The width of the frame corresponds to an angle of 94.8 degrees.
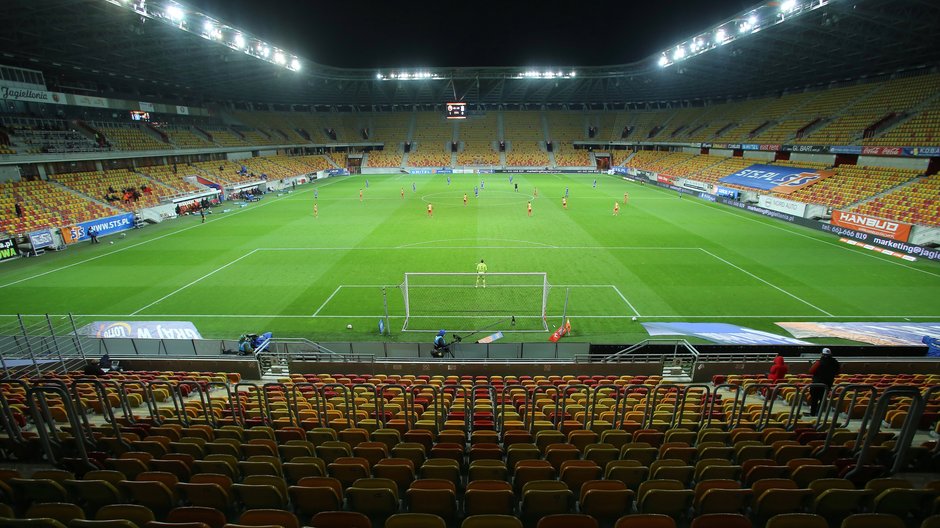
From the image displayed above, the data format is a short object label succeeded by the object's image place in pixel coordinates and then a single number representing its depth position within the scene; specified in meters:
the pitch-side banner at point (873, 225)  27.55
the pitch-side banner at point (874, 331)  15.97
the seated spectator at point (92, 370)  10.98
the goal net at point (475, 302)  18.88
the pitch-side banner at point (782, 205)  36.78
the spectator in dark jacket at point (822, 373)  8.76
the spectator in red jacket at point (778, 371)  10.06
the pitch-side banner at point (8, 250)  27.56
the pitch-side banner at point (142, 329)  17.11
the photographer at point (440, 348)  14.50
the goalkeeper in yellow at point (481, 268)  22.14
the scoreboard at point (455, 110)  58.47
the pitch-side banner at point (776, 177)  41.53
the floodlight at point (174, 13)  31.72
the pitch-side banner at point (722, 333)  16.22
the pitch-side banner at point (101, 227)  31.47
